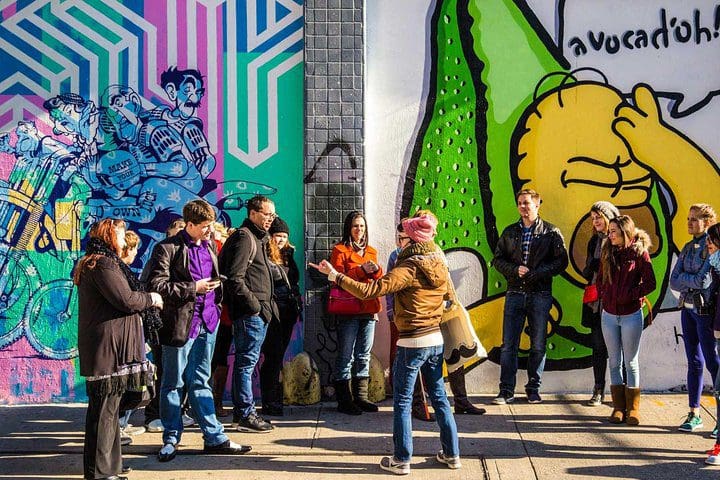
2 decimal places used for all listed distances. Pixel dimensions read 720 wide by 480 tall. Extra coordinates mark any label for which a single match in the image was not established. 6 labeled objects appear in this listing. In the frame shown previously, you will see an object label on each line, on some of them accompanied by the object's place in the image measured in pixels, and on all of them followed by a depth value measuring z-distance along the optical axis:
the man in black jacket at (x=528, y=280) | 8.47
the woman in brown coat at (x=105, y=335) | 6.05
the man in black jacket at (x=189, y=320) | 6.52
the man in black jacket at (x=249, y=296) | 7.16
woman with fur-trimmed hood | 7.60
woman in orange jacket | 8.21
